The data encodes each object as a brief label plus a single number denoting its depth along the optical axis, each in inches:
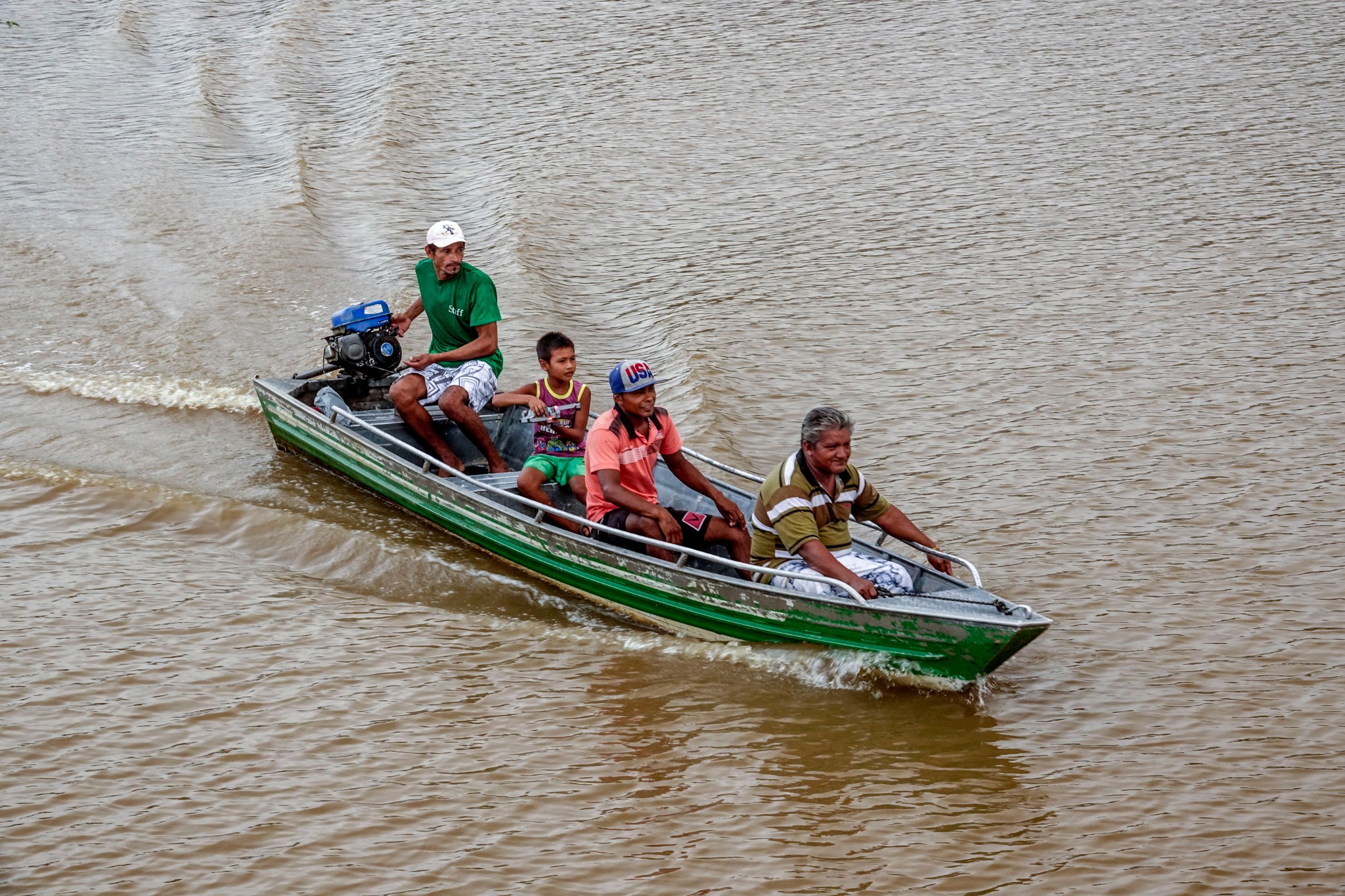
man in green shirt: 730.2
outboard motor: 793.6
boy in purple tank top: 658.2
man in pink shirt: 589.6
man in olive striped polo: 518.6
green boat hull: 506.6
